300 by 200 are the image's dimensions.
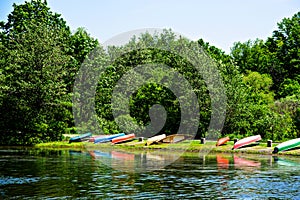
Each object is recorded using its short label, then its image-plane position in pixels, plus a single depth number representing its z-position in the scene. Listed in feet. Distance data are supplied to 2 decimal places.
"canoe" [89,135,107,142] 171.57
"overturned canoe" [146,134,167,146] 156.66
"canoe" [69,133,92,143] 169.40
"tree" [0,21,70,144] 170.40
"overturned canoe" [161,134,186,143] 163.15
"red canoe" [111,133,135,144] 165.68
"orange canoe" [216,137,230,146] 147.27
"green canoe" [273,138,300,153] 129.70
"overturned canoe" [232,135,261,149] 140.94
